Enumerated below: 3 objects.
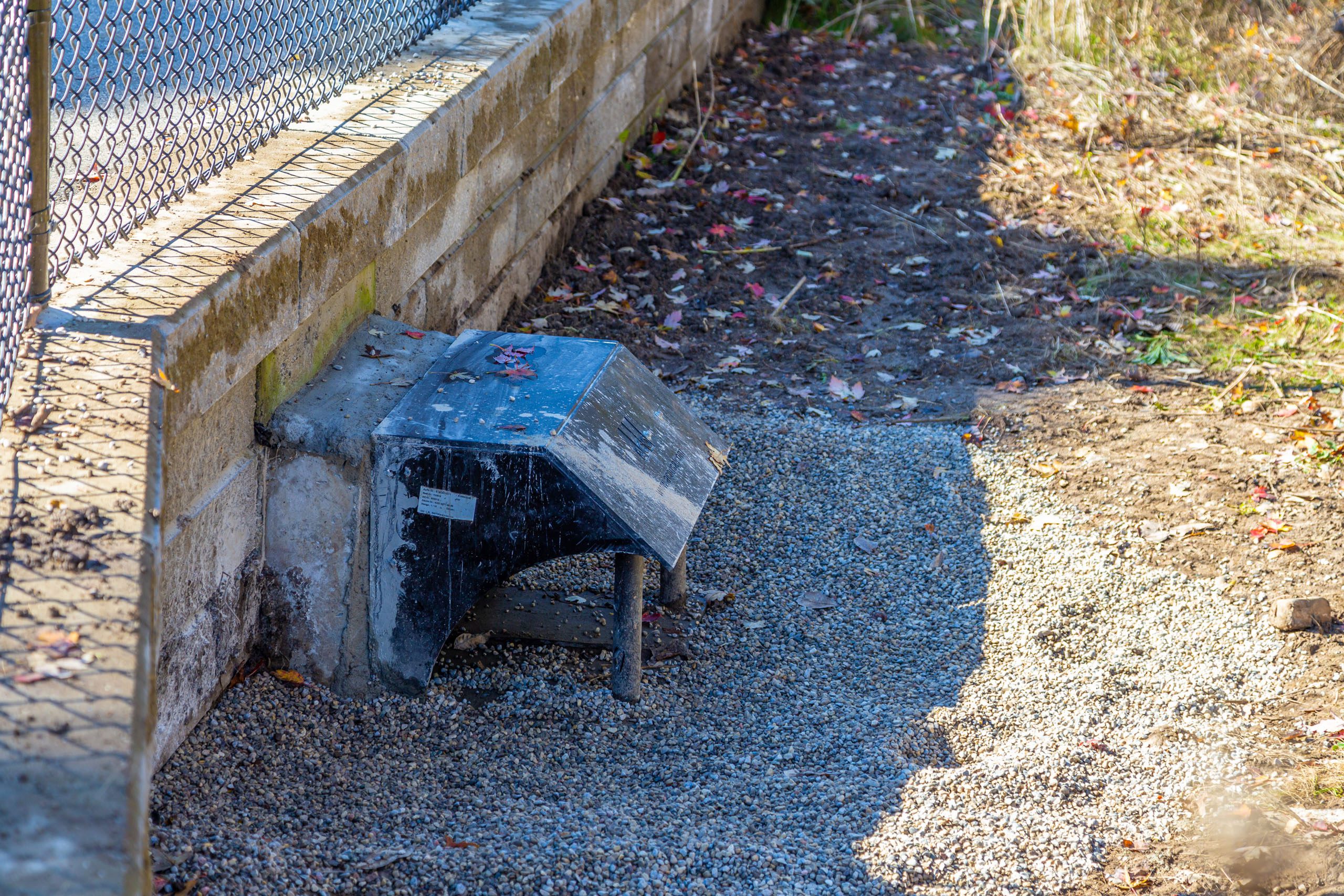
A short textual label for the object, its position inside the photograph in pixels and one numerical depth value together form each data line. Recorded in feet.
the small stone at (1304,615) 26.73
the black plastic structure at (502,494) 21.75
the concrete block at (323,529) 22.54
